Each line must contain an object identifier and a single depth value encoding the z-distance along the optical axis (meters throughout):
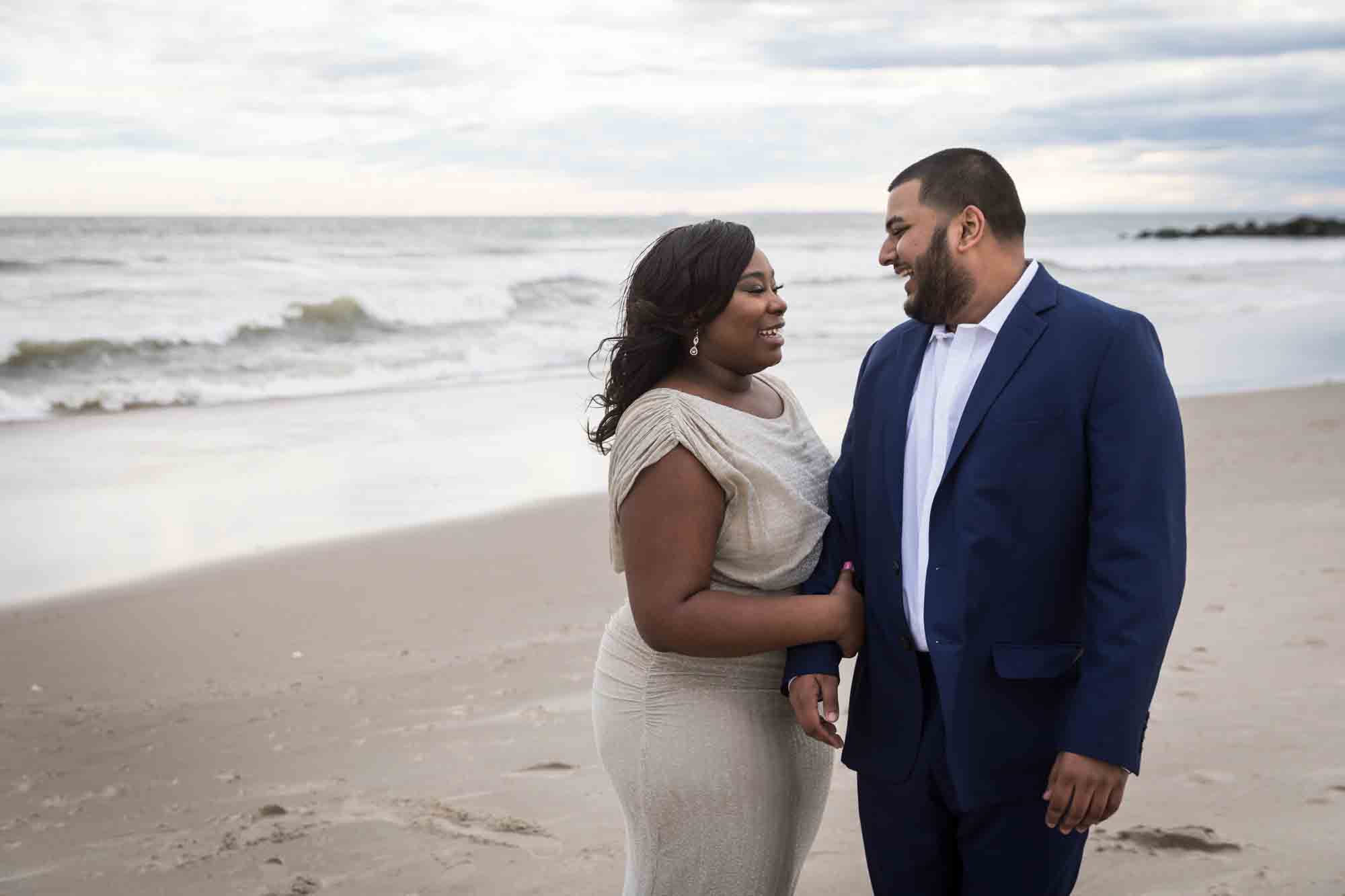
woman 2.44
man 2.23
